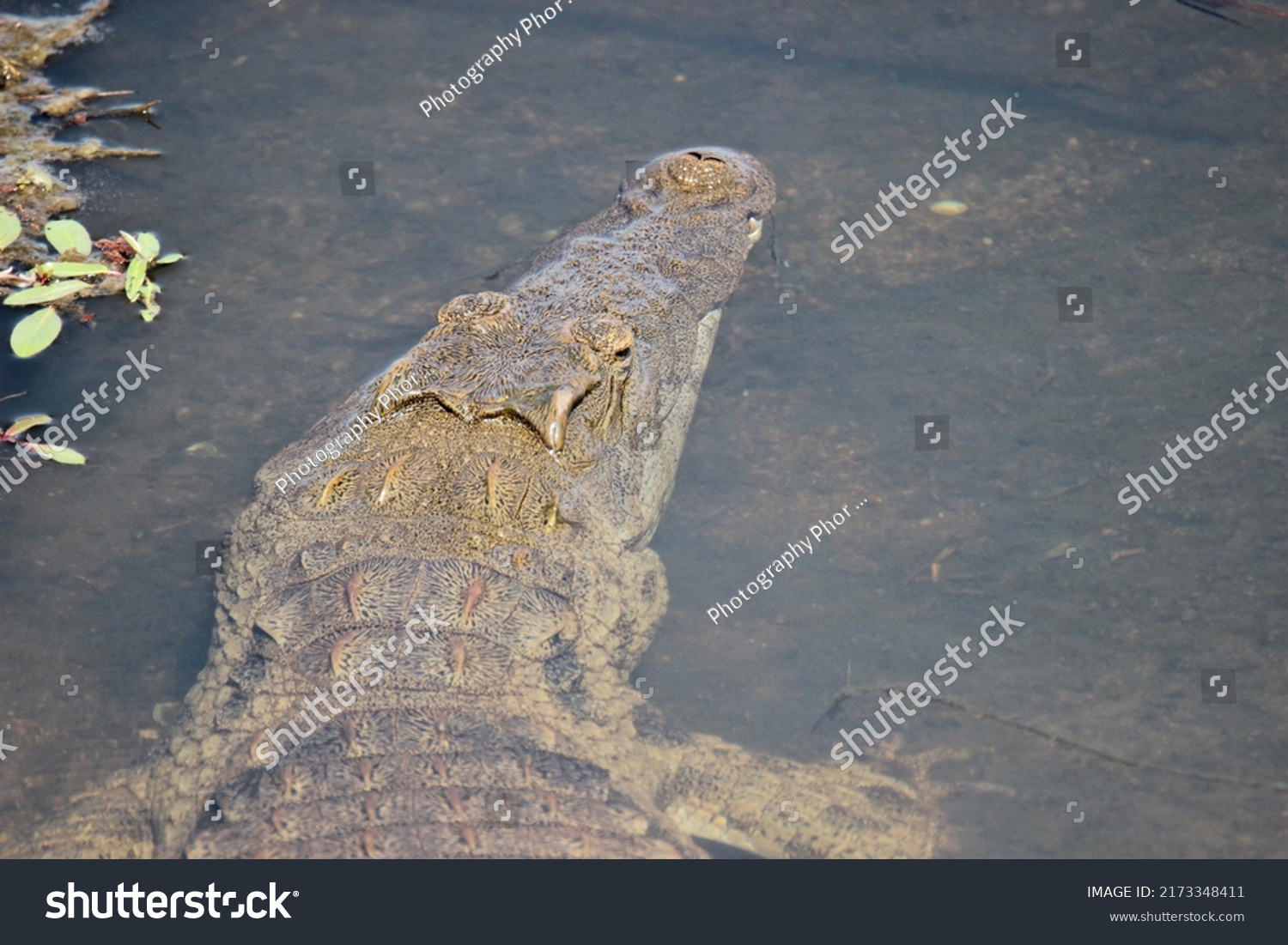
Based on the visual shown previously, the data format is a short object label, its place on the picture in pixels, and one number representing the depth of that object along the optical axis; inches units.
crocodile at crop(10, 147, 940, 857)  157.4
